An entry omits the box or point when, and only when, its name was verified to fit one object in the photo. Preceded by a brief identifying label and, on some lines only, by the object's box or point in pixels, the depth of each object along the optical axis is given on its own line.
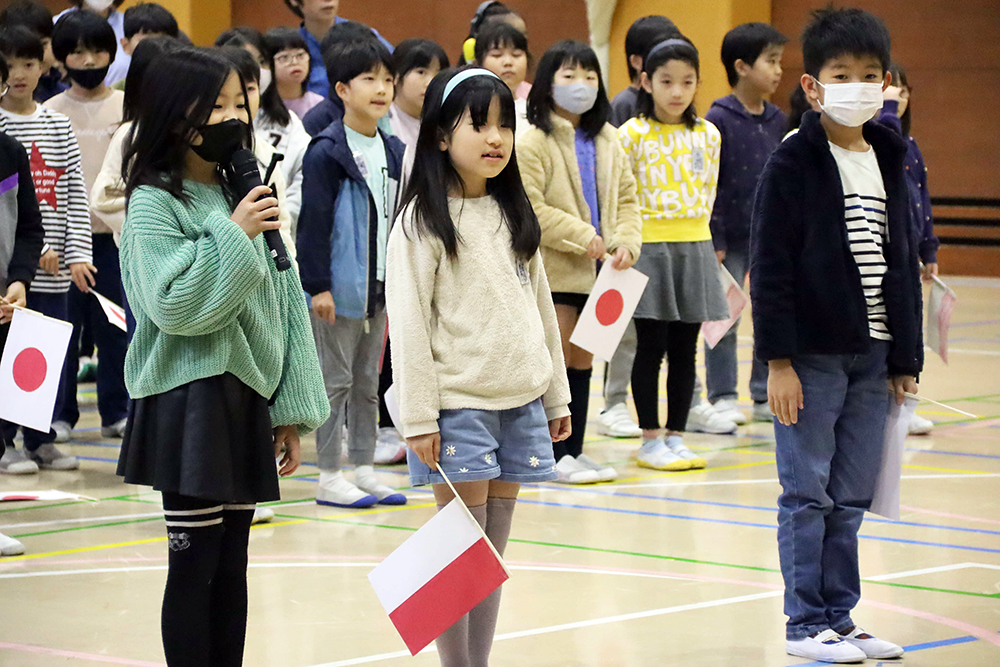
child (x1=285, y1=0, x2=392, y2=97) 14.96
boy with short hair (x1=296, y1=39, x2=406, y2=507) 10.22
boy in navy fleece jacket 6.87
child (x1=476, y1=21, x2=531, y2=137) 11.93
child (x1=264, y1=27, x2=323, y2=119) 13.70
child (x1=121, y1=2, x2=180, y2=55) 13.34
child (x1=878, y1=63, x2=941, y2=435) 12.37
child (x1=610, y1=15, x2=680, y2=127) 13.75
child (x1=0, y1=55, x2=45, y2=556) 9.44
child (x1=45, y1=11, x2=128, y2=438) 12.59
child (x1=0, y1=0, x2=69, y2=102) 12.92
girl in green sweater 5.40
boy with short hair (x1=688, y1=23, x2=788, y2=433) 13.52
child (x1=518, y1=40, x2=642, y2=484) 10.95
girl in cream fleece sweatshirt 6.14
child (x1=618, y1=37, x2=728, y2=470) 11.73
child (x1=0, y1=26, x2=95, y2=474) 11.41
